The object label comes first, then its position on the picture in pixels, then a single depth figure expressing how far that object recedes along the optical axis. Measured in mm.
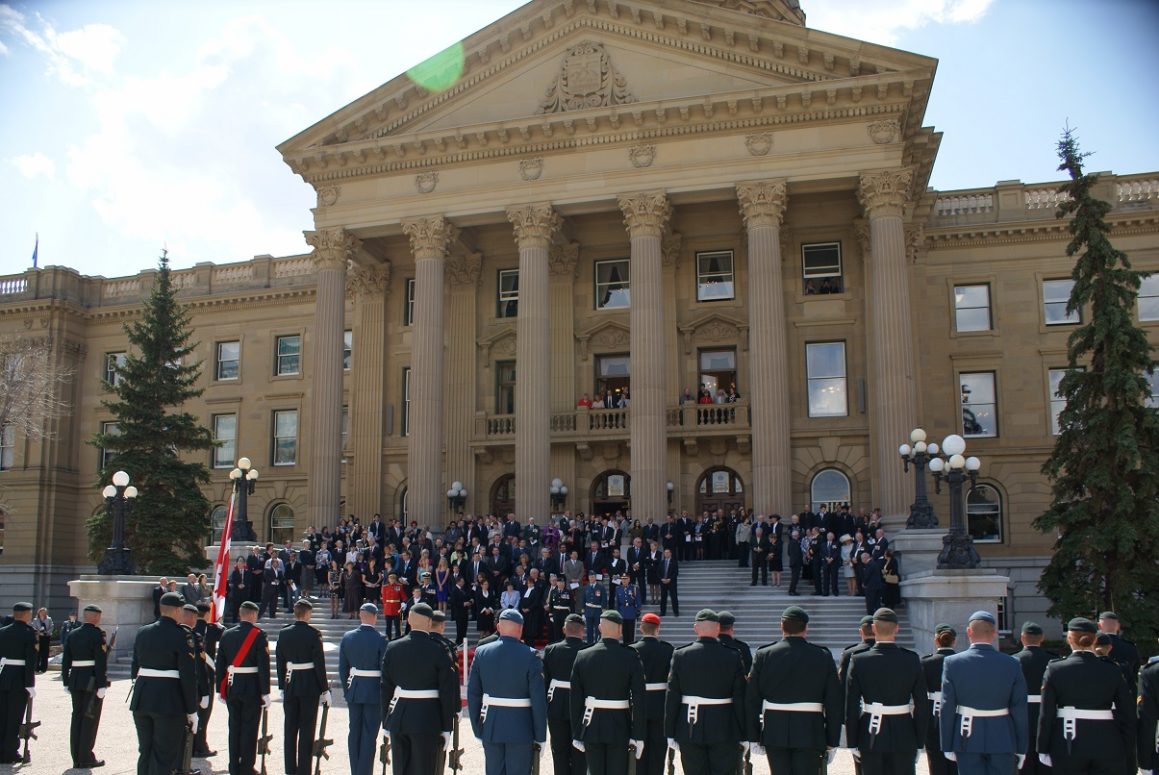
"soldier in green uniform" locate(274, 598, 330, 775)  12023
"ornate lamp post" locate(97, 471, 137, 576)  25281
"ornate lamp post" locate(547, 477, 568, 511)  35688
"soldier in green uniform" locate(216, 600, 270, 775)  12141
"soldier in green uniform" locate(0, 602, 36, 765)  13469
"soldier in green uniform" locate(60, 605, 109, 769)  13516
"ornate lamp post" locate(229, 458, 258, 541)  28719
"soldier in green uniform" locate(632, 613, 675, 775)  10781
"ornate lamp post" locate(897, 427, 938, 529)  25750
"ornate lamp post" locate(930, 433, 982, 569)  20422
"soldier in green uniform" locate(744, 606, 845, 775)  9203
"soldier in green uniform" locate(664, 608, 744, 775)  9570
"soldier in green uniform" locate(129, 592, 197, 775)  11406
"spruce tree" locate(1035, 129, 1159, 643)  25000
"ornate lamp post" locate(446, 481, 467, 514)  37031
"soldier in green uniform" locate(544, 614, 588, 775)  10953
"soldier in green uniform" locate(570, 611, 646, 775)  9930
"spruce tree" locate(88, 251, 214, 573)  38719
